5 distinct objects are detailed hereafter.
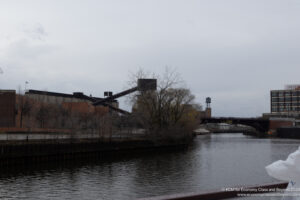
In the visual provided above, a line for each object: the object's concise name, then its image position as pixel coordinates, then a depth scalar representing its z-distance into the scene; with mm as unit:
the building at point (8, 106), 63344
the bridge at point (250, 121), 130000
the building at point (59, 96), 114125
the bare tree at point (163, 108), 67125
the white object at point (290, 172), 8805
